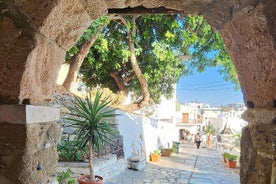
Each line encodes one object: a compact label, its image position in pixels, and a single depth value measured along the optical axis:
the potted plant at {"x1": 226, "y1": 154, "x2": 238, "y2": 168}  9.32
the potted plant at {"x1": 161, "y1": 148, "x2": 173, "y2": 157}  11.03
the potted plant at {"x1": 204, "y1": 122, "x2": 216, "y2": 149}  16.98
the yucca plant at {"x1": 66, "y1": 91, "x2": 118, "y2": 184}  3.80
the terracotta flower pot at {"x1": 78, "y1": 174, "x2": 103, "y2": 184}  3.66
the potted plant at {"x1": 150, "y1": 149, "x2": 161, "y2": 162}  9.43
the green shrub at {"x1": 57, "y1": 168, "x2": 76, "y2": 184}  3.90
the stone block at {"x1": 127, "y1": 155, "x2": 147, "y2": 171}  7.29
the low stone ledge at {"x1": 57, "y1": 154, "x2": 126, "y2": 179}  4.79
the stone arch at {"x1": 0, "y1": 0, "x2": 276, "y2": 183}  1.37
